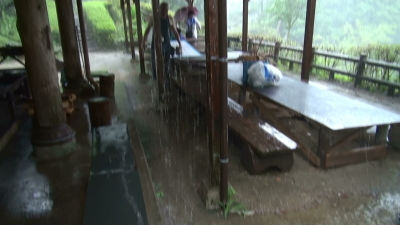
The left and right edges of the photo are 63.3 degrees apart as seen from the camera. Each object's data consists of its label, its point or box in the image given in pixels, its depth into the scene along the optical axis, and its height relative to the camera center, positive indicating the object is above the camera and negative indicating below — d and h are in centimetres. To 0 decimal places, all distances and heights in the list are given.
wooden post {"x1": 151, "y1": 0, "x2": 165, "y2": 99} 600 -20
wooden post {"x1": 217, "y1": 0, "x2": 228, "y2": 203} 279 -61
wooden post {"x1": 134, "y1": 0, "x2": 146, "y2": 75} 914 -16
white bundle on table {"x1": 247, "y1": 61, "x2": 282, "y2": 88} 520 -81
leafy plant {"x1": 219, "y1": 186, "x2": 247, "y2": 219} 321 -179
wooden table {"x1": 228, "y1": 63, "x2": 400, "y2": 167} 388 -116
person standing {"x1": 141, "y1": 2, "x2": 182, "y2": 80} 709 -16
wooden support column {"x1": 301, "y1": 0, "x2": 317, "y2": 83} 520 -21
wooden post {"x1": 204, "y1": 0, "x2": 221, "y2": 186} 288 -58
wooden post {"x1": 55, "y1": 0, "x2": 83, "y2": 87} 560 -32
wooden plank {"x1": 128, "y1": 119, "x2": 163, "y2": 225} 275 -147
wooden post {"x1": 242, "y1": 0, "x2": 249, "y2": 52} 810 -6
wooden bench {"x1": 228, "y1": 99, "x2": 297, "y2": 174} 378 -143
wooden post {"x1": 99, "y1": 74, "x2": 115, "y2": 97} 534 -94
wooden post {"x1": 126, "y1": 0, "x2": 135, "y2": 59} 1153 -7
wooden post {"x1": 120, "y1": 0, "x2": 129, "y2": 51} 1291 +26
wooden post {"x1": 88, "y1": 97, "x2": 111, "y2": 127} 318 -82
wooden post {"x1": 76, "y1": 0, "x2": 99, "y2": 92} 607 -39
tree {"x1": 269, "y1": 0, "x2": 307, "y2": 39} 1712 +60
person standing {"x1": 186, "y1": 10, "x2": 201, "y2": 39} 1217 -11
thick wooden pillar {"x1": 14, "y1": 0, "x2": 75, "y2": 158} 287 -50
